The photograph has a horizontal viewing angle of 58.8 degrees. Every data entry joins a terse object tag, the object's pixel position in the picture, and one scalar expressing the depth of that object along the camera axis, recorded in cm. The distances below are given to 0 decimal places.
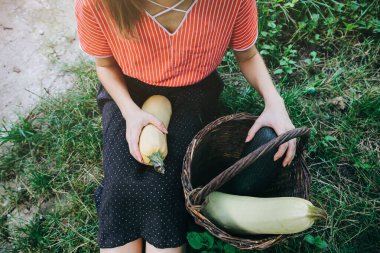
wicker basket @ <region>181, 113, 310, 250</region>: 110
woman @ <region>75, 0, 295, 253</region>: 127
